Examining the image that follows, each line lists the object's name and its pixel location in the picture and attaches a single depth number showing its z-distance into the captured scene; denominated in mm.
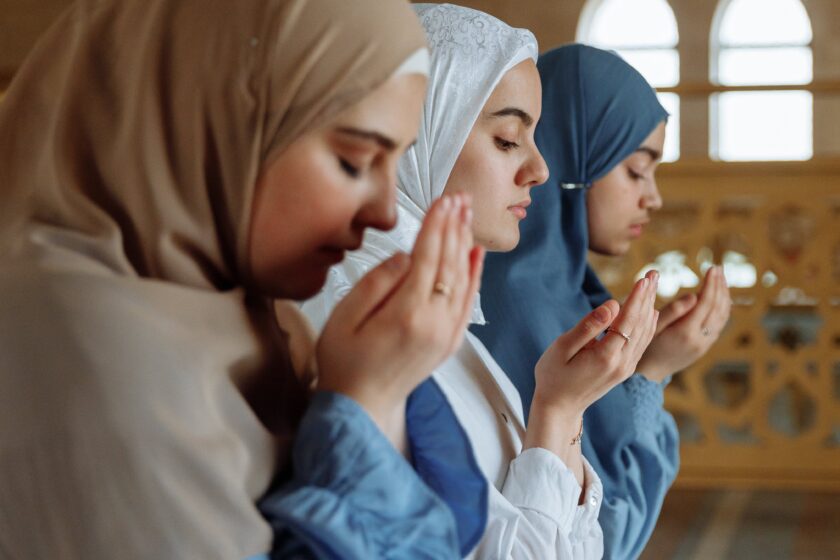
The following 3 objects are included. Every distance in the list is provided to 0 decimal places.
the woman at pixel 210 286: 758
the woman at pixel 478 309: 1234
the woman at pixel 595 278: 1736
